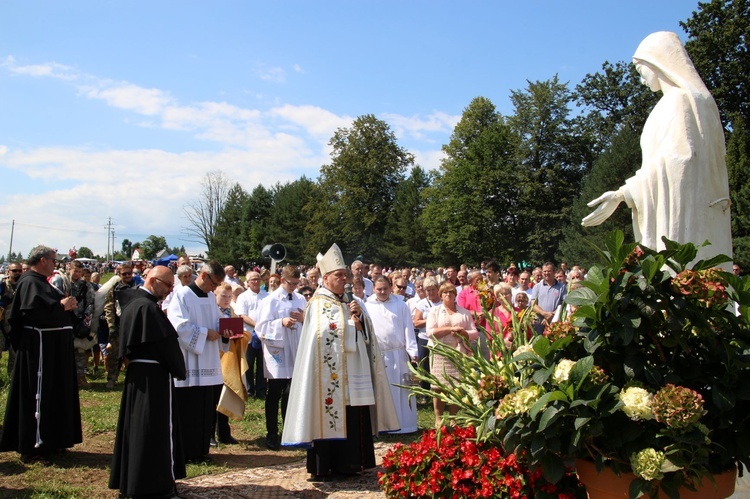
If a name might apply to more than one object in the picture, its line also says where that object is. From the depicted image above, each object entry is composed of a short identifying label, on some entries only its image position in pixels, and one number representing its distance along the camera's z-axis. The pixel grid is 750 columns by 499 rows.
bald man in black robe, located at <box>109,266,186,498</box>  5.21
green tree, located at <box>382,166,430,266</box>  53.25
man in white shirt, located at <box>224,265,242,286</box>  14.85
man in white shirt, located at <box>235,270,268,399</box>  10.51
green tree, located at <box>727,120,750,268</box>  25.98
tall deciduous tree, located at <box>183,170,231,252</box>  66.75
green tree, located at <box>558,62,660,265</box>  33.16
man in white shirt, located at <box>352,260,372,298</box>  10.62
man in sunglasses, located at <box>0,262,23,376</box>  10.59
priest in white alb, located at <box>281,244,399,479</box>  6.02
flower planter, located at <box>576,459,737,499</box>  2.83
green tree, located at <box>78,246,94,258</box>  104.41
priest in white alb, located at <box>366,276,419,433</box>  8.55
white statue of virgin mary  4.42
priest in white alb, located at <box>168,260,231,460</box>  6.94
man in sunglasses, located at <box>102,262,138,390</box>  11.35
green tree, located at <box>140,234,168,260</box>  92.00
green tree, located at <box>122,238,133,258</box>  101.64
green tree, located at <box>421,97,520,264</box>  42.72
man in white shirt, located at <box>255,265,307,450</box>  7.75
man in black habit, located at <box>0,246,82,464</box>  6.63
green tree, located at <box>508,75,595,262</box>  40.97
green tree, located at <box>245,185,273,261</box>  77.31
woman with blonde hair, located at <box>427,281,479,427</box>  7.66
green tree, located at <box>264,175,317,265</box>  67.94
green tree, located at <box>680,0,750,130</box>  30.78
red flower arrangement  3.47
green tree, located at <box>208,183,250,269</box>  76.75
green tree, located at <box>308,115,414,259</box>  52.97
